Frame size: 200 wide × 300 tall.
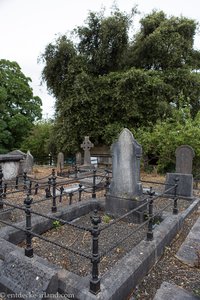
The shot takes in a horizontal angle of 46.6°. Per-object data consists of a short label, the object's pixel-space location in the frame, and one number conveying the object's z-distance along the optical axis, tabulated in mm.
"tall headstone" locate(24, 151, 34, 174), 13672
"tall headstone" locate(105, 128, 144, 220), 5828
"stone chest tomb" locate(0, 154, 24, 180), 10133
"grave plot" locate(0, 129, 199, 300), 2732
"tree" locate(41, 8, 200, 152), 16688
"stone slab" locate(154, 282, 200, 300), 2793
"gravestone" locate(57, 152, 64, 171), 17625
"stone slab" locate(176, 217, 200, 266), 3746
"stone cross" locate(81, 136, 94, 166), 15805
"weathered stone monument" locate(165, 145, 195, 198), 7488
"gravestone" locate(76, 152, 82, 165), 17198
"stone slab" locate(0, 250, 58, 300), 2629
